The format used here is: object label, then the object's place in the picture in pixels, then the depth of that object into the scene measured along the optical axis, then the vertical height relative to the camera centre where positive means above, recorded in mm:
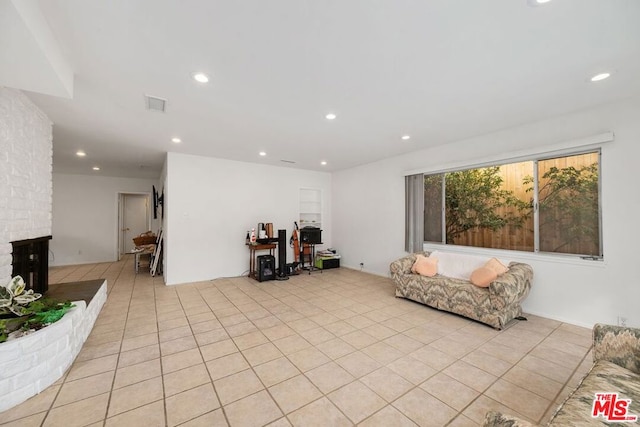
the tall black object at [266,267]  5133 -1066
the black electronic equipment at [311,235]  6152 -445
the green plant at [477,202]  3829 +248
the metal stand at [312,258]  6281 -1075
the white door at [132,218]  7855 +7
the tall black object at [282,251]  5512 -770
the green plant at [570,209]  3053 +108
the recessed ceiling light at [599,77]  2262 +1323
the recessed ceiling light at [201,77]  2219 +1306
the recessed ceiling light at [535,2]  1470 +1308
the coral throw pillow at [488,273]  3154 -734
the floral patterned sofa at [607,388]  1073 -907
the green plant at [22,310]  1992 -809
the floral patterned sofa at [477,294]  2924 -1031
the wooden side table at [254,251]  5469 -766
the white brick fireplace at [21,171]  2363 +523
